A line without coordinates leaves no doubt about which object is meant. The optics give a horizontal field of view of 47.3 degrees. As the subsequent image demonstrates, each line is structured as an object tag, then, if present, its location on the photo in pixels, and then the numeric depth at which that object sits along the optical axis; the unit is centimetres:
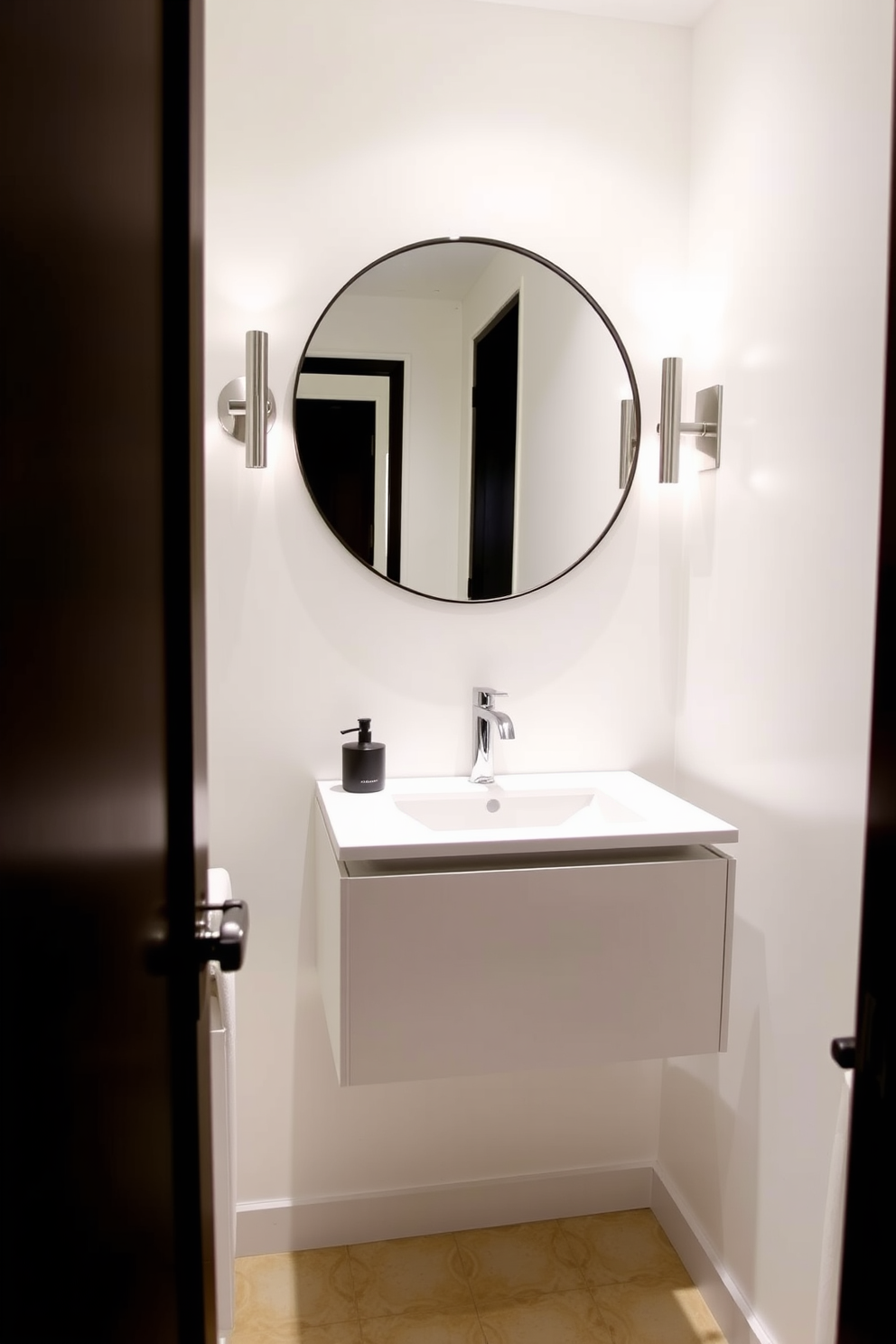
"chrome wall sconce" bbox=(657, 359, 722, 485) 183
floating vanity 150
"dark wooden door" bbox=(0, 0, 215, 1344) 49
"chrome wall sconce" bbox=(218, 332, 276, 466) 169
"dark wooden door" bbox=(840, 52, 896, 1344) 74
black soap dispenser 181
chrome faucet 191
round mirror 186
